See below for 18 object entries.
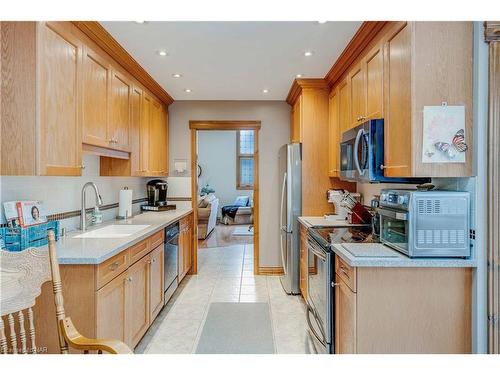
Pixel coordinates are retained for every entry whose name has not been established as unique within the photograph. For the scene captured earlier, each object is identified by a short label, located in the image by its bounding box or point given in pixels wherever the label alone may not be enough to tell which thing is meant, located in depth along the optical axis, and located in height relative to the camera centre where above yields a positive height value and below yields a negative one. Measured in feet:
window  33.47 +2.51
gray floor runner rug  8.54 -4.30
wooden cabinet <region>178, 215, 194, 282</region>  13.11 -2.70
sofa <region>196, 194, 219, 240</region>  23.45 -2.32
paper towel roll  11.75 -0.71
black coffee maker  14.58 -0.39
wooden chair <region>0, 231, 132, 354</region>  4.05 -1.40
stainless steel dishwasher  10.93 -2.61
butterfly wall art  5.87 +0.91
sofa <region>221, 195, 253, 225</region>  29.99 -2.82
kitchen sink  8.47 -1.35
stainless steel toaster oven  5.83 -0.72
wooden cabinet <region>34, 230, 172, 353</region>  6.03 -2.37
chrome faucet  9.09 -0.91
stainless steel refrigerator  12.35 -1.06
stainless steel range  7.30 -2.34
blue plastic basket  6.15 -1.04
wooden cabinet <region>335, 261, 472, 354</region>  5.91 -2.33
